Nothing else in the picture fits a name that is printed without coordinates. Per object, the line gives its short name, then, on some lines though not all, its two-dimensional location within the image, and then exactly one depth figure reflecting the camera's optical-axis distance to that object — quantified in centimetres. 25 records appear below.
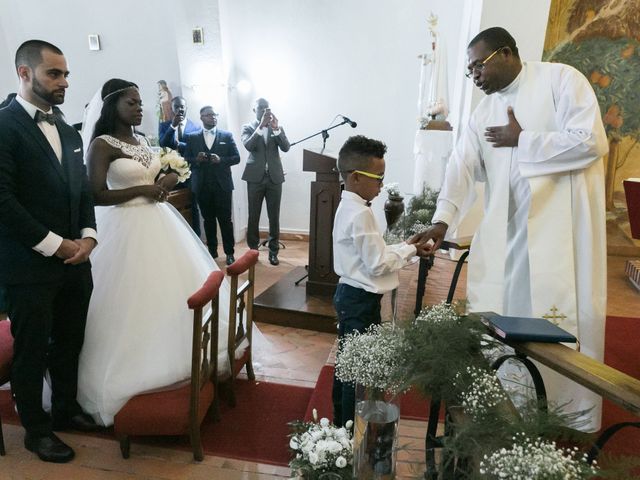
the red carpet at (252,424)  232
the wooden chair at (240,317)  258
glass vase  121
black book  115
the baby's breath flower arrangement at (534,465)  73
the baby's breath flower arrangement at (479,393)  92
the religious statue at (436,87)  499
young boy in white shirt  190
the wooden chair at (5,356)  215
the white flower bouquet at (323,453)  131
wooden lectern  409
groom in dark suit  196
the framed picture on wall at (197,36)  600
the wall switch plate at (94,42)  643
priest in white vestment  191
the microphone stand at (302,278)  460
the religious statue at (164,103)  611
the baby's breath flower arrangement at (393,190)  400
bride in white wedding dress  233
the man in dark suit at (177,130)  557
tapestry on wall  500
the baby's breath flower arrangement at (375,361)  114
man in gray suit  559
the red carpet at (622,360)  194
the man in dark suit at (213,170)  550
